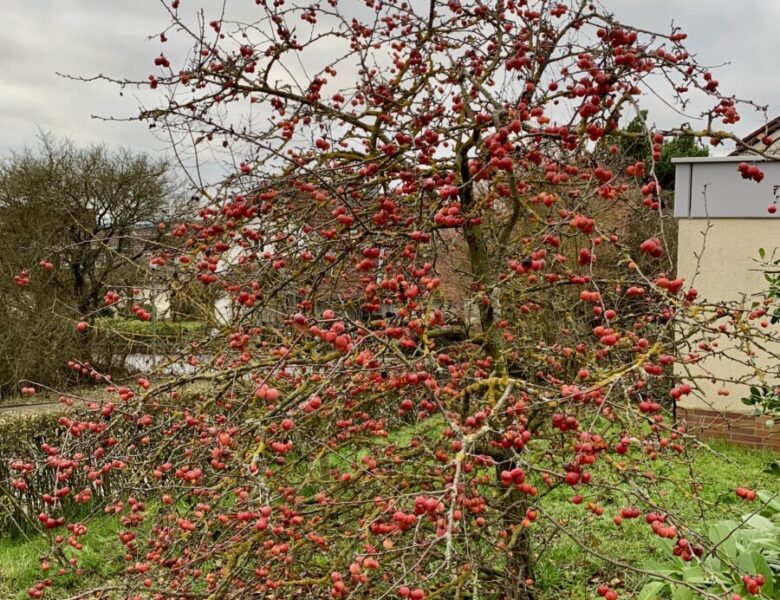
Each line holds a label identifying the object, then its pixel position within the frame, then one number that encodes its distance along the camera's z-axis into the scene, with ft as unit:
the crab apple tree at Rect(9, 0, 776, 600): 6.84
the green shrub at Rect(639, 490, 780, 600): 8.68
